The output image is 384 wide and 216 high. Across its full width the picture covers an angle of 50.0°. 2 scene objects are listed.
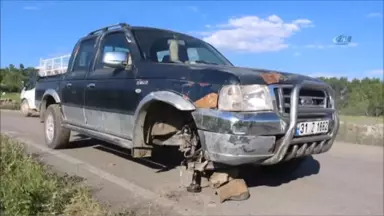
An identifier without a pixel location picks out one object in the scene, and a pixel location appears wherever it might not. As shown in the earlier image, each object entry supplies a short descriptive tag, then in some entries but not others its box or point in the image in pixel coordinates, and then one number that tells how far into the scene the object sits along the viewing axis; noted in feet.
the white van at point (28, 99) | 51.57
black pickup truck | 12.74
